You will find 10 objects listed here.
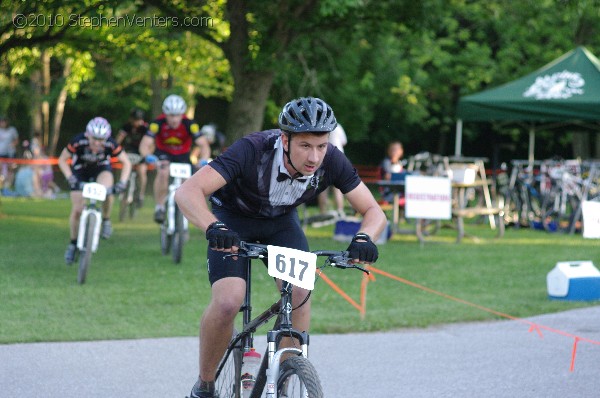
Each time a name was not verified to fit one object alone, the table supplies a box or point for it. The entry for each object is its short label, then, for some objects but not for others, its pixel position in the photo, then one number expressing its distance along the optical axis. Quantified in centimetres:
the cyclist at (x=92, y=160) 1308
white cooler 1159
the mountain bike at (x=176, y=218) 1377
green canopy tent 2017
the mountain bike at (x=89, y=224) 1197
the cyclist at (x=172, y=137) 1475
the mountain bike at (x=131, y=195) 2020
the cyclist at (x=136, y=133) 2062
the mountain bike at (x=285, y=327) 464
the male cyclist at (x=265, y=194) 520
